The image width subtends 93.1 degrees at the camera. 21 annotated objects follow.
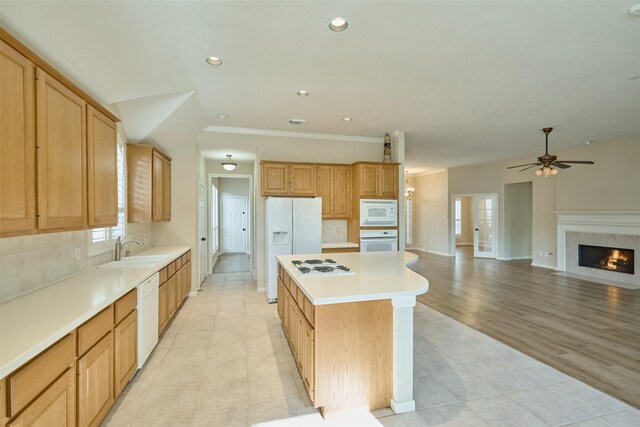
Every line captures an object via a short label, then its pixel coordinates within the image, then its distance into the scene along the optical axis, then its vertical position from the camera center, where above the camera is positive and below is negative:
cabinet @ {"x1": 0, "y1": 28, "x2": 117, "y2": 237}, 1.47 +0.39
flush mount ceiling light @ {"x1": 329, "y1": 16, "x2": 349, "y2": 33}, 2.21 +1.42
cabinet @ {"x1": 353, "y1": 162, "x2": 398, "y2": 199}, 5.21 +0.58
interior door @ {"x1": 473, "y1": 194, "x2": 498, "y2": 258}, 9.11 -0.37
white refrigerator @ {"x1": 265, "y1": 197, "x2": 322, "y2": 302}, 4.81 -0.24
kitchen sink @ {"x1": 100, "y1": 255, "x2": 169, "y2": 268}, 3.10 -0.52
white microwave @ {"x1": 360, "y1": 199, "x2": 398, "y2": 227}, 5.20 +0.01
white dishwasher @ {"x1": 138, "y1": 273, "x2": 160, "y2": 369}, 2.60 -0.94
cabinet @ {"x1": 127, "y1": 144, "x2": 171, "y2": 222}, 3.88 +0.42
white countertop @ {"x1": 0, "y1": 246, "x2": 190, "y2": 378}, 1.28 -0.54
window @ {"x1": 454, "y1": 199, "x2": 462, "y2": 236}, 12.12 -0.21
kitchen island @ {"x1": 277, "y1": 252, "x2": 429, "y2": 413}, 2.03 -0.90
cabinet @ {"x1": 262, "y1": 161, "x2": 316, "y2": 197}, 5.02 +0.59
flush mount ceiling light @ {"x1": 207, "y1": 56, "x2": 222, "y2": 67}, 2.77 +1.43
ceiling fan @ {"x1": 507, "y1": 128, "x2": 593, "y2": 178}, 4.95 +0.82
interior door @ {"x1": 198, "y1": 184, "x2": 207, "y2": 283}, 5.57 -0.32
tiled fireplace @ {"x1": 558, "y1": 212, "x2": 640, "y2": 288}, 5.82 -0.70
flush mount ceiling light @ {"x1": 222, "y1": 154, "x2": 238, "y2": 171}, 6.43 +1.06
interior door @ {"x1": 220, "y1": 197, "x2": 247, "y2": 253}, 10.13 -0.34
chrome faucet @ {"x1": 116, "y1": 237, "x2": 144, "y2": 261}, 3.41 -0.37
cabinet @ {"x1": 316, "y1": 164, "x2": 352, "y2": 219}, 5.34 +0.42
